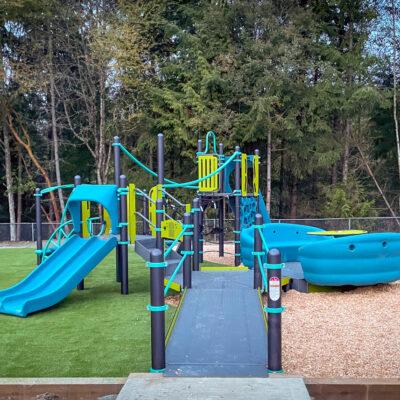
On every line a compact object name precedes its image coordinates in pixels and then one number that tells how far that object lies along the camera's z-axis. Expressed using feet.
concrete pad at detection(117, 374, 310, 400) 11.83
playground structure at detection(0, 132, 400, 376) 14.01
